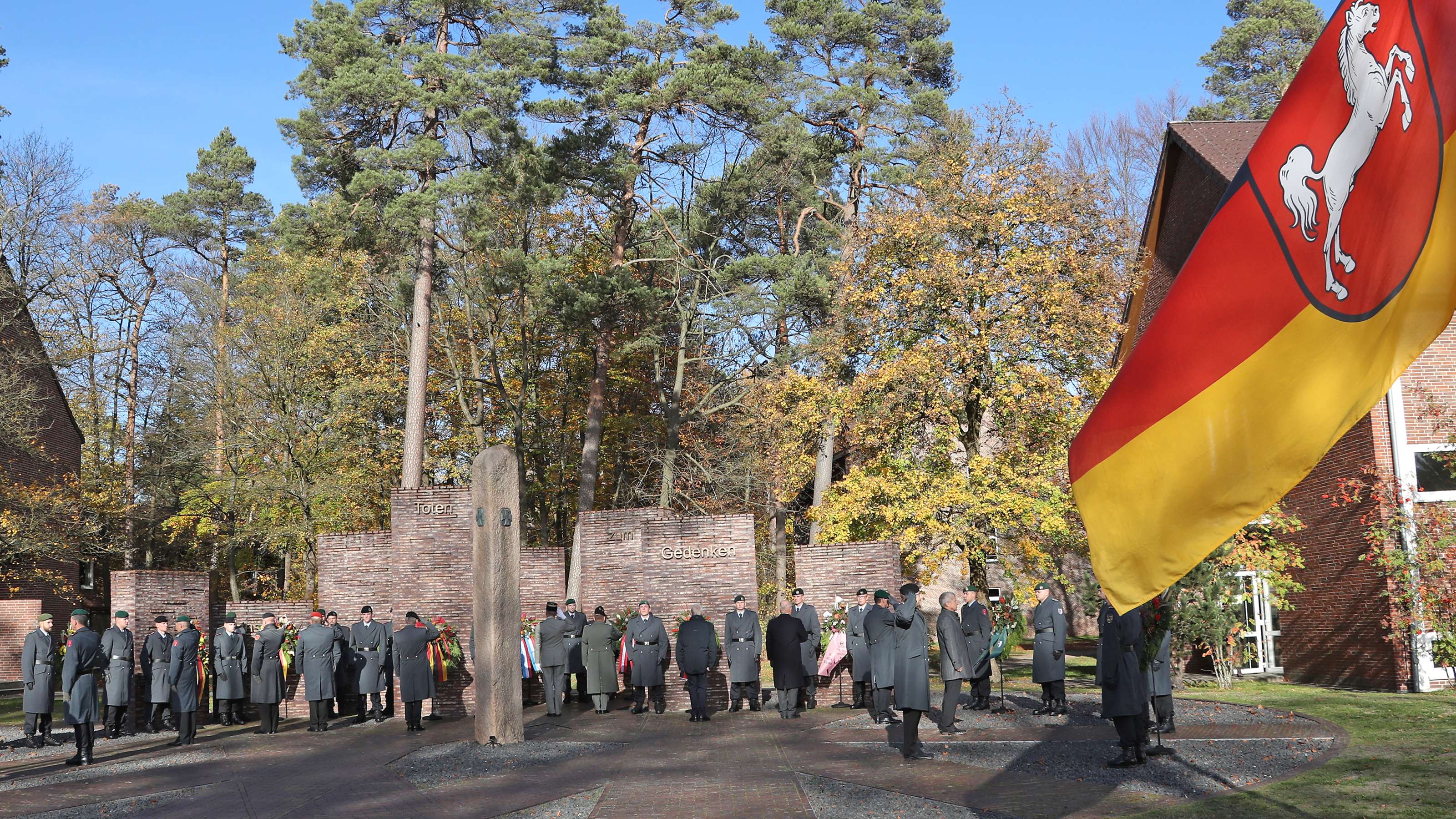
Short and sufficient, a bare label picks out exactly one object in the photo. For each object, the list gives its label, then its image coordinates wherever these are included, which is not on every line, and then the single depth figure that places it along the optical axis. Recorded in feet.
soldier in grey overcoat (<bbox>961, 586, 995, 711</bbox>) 53.98
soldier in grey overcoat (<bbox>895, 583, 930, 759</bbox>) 40.34
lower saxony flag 9.52
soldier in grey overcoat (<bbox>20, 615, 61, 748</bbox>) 50.96
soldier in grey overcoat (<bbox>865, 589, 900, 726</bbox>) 45.98
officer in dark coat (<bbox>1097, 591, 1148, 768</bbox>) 36.29
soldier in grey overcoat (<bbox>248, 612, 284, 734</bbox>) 56.54
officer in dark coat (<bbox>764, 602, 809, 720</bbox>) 56.39
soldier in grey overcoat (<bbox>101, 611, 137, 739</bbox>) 55.83
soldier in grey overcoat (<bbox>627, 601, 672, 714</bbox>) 58.65
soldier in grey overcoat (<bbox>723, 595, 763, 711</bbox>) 58.70
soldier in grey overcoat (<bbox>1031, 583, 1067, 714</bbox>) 51.29
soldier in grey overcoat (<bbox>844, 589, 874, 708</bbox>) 58.34
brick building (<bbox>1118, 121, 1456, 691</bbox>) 59.77
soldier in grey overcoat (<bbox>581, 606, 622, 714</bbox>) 60.64
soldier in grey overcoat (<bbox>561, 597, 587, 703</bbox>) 61.67
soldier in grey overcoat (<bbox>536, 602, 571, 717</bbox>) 58.75
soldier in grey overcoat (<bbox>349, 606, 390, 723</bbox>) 58.59
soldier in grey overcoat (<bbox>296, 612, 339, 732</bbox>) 56.95
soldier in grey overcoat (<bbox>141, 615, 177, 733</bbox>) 57.77
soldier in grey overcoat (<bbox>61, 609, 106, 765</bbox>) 46.75
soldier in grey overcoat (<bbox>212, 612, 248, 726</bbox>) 59.36
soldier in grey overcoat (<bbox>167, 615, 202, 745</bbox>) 53.36
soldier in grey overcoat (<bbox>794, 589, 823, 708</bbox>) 59.06
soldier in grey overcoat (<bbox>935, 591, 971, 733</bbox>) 46.14
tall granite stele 46.85
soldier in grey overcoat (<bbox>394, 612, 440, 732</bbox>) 53.62
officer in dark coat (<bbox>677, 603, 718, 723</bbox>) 56.34
